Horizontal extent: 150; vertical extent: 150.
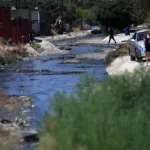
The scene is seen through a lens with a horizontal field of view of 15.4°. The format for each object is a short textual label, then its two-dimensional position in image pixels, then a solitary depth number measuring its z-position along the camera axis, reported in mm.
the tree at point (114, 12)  78875
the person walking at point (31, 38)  55375
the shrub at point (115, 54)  33156
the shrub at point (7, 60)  36462
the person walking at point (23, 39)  52141
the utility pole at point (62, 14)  115394
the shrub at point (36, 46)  51772
